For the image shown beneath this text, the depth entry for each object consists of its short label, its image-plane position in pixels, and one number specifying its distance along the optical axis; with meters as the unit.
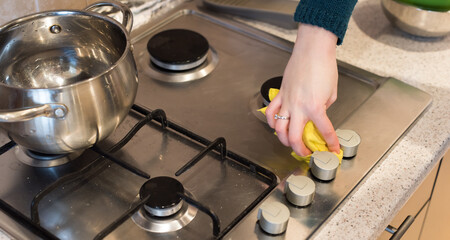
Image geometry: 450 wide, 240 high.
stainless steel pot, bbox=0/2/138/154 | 1.06
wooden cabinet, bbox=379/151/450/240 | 1.28
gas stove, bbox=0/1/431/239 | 1.12
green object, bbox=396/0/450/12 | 1.43
